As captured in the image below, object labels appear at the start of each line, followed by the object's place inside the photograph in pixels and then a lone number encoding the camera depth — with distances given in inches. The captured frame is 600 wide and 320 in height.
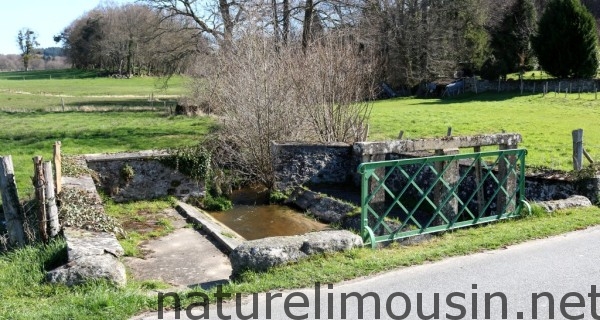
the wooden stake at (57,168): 366.3
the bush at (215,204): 561.1
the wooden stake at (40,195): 324.2
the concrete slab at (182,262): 335.9
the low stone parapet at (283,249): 259.1
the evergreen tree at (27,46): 4514.5
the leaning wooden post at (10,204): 349.1
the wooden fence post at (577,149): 466.6
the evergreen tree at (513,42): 1703.5
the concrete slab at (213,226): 407.5
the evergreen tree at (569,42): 1497.3
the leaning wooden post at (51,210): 325.7
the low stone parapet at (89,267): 248.7
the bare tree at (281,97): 592.7
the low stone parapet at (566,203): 379.9
